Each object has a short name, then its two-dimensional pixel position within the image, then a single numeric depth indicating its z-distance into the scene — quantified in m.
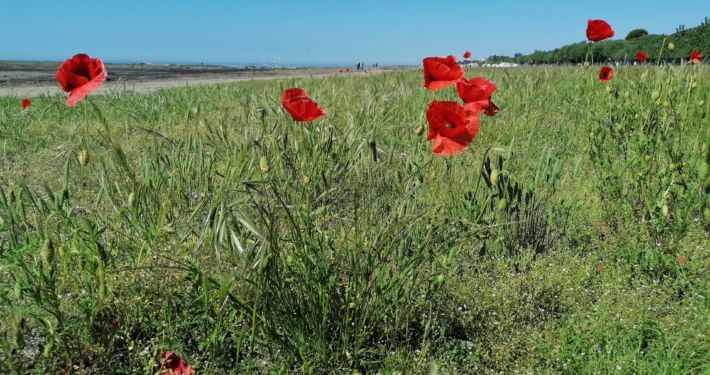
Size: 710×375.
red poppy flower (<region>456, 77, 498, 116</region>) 1.85
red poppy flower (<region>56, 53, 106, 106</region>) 1.61
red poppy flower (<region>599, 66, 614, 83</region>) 3.66
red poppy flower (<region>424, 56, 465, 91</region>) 1.98
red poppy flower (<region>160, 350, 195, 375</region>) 1.36
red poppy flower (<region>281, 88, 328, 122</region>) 1.70
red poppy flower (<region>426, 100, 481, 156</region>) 1.59
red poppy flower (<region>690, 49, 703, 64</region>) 4.20
